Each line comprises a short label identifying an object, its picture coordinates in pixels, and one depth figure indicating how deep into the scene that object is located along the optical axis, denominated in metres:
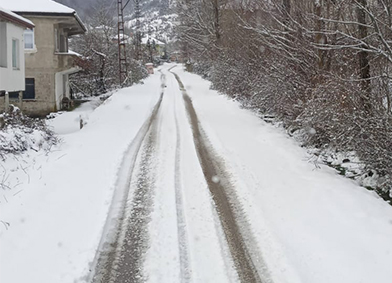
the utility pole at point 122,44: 36.03
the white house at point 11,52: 15.17
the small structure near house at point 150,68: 56.41
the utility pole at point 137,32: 59.62
